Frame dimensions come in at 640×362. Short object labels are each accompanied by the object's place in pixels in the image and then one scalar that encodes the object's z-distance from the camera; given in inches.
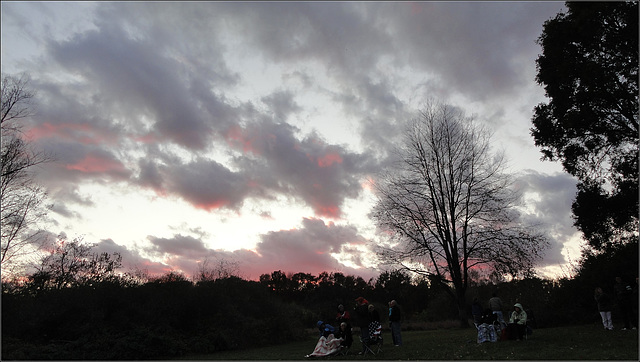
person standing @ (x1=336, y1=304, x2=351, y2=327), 600.4
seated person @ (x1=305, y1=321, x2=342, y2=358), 573.0
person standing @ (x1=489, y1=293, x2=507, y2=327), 599.8
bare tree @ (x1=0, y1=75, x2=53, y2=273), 768.9
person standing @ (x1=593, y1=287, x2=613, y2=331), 578.4
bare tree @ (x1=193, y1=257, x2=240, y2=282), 1011.1
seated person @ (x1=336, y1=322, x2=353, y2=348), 585.0
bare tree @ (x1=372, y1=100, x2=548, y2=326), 964.6
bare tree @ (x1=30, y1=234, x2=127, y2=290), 955.3
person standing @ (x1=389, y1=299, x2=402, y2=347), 585.6
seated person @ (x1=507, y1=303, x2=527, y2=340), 544.4
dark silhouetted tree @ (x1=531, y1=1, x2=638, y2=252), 611.8
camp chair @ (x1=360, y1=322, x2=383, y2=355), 552.5
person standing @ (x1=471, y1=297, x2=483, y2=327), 585.3
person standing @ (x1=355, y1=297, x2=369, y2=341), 561.3
